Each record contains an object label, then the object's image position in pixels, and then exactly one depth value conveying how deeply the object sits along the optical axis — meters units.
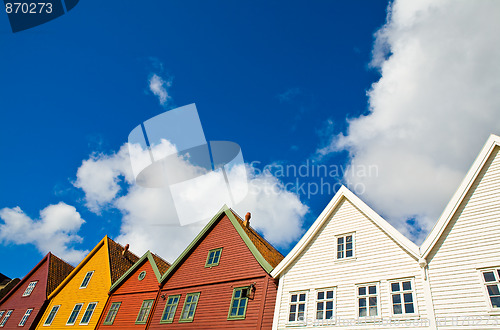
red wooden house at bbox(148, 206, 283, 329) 16.34
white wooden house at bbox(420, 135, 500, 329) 10.68
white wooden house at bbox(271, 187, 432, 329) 12.30
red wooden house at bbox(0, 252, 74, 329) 28.09
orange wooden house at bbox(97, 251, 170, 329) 21.27
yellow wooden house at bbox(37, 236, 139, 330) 24.48
